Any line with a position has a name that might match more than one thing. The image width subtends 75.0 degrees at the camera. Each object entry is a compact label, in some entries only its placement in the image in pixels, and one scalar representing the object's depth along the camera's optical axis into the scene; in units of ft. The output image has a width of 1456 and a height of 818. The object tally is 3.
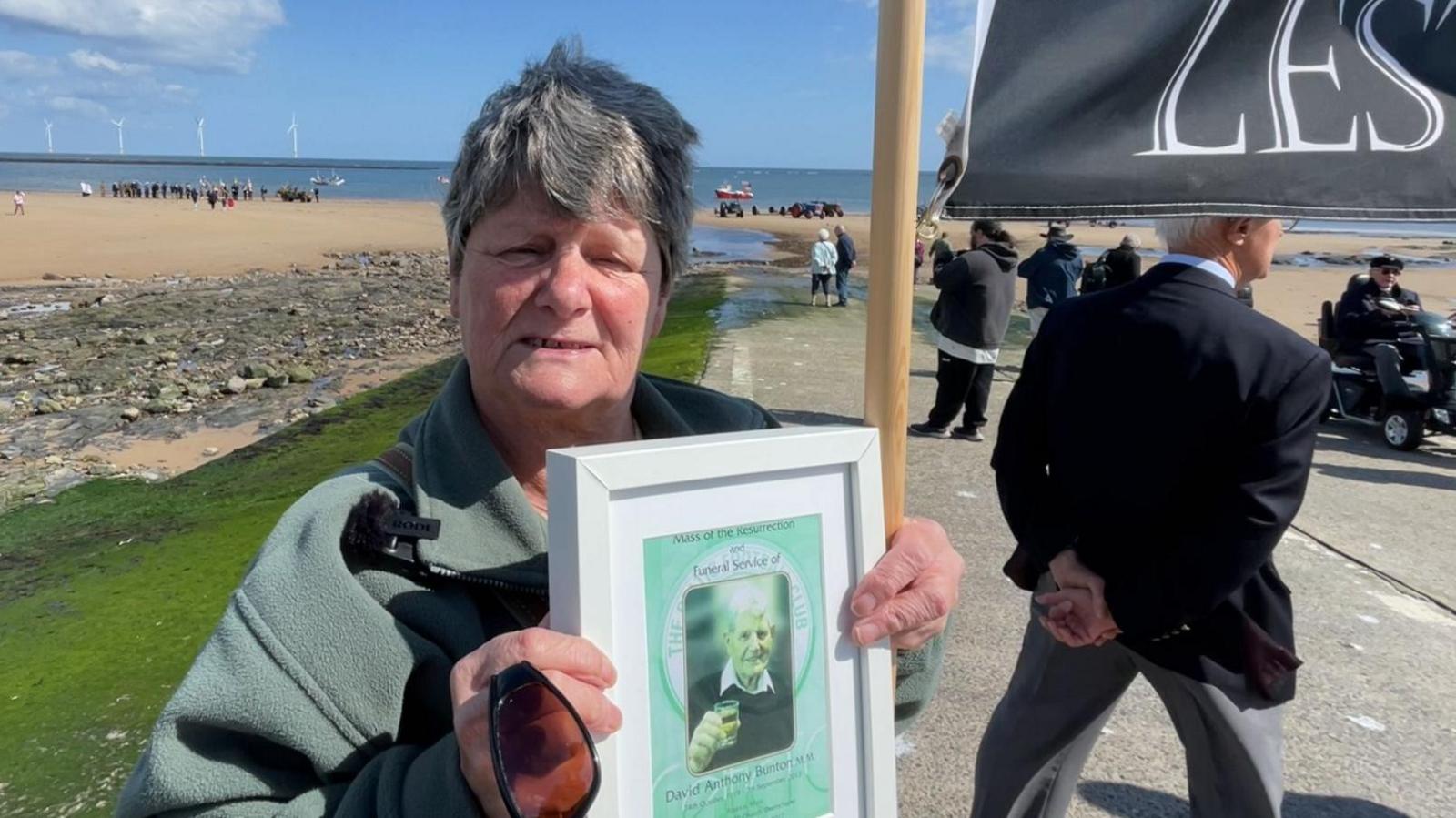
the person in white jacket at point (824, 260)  66.23
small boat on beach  295.69
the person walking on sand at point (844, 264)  68.49
